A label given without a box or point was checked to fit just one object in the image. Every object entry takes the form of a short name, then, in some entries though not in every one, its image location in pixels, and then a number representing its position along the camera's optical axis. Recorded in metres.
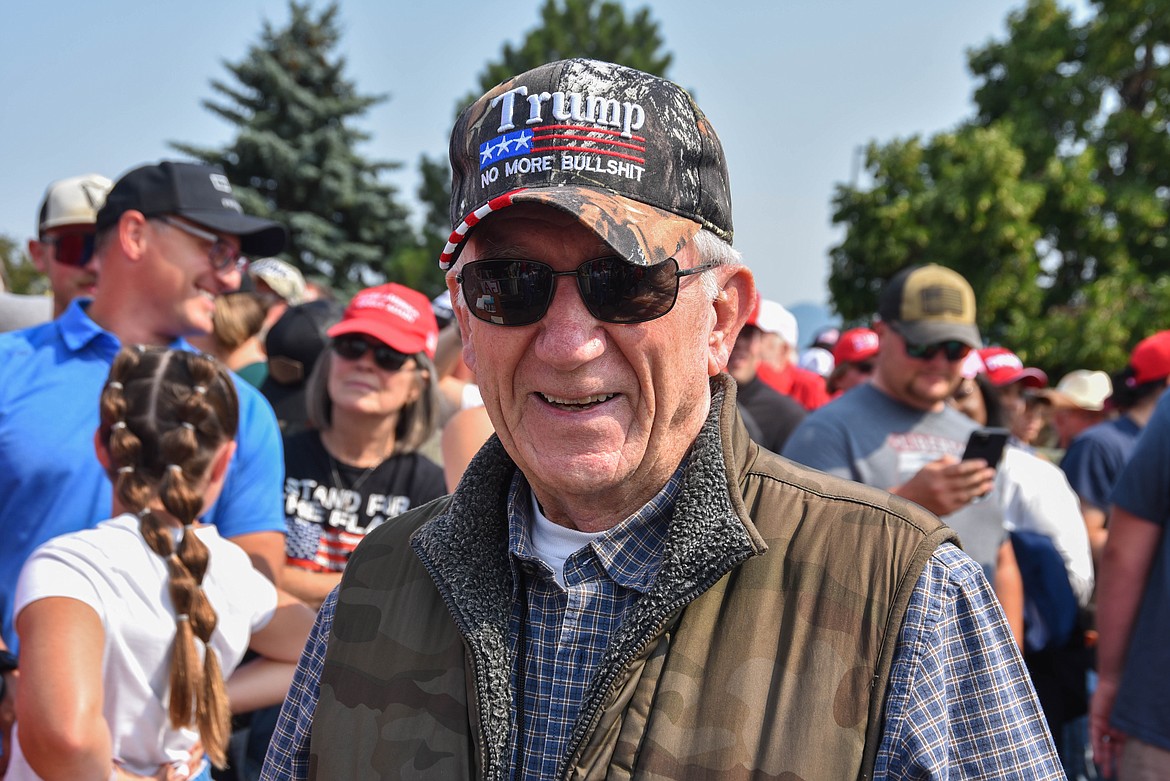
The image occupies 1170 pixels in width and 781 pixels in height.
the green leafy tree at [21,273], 30.40
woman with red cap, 3.81
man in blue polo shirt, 2.83
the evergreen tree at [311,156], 28.22
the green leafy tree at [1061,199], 19.73
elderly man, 1.32
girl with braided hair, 2.09
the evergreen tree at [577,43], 38.12
